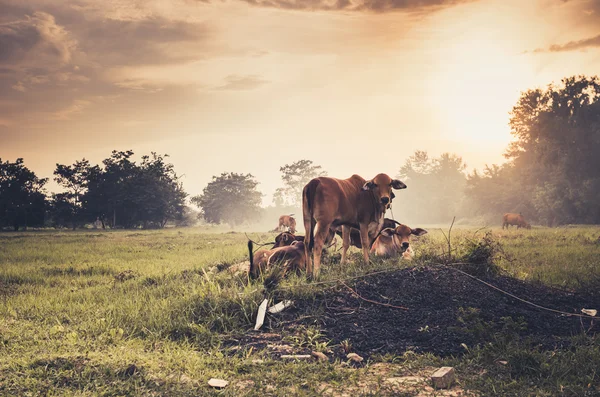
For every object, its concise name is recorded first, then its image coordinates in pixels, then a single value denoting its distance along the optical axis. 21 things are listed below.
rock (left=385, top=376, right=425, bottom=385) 4.64
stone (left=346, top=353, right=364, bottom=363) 5.35
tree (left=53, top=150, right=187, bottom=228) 50.03
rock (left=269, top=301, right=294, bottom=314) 6.85
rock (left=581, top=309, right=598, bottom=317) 6.97
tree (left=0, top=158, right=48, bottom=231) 41.50
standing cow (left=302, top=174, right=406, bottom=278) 8.73
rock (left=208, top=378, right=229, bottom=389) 4.55
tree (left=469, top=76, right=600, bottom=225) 37.91
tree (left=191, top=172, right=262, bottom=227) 72.00
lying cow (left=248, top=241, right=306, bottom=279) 8.89
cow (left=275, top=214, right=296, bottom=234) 31.04
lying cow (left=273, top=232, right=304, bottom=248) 11.27
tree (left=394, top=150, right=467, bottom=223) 81.74
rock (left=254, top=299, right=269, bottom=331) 6.48
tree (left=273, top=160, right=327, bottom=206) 90.81
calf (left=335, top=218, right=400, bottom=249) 11.53
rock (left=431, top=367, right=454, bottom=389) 4.52
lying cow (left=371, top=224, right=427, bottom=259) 11.04
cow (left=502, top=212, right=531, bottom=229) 33.59
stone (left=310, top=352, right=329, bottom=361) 5.30
